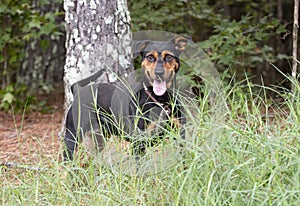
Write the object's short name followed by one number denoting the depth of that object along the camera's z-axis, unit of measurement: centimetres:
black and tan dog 518
